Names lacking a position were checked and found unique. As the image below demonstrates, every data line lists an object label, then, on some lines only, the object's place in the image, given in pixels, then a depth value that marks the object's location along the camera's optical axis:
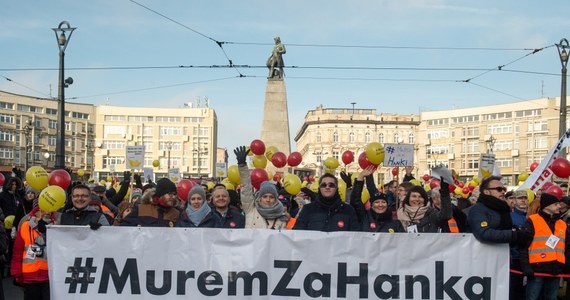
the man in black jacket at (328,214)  6.37
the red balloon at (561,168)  11.28
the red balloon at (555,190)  8.42
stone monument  27.62
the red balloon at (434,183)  12.56
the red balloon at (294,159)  15.02
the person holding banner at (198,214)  6.57
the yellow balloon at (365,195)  9.90
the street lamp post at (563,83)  18.52
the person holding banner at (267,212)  6.72
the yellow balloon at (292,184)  9.76
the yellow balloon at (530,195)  10.31
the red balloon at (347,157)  16.19
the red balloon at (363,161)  9.23
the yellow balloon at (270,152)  14.75
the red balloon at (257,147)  12.54
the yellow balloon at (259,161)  12.91
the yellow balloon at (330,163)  14.08
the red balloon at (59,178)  8.61
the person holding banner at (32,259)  6.25
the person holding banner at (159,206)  6.58
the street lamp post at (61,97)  18.06
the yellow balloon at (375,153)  8.74
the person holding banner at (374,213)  6.79
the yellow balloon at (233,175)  11.30
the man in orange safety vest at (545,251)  6.66
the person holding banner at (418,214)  6.75
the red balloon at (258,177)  10.32
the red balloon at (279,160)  13.79
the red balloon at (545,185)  10.67
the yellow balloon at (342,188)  9.77
